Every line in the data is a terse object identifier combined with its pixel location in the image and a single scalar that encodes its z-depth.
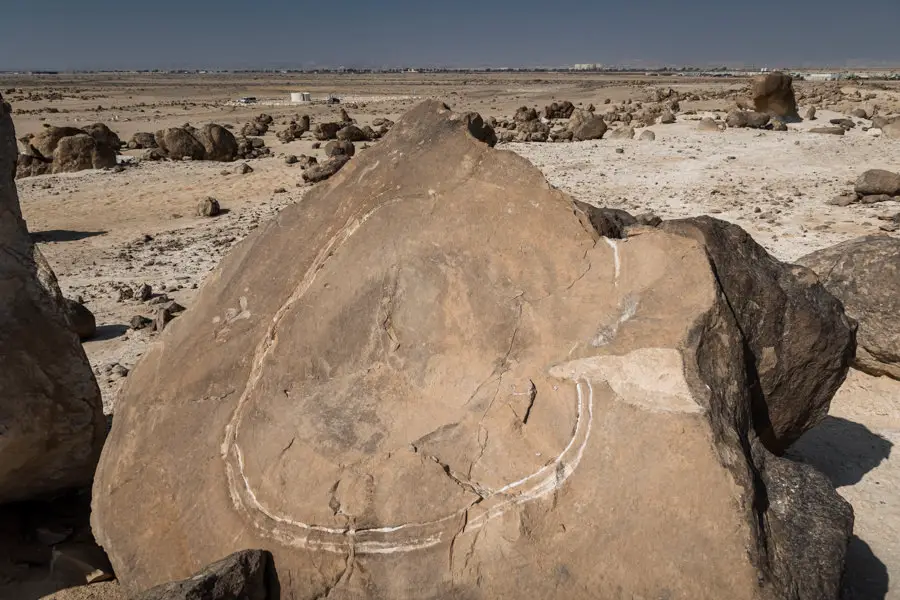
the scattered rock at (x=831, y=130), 15.68
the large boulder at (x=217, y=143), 15.43
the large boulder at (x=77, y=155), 13.86
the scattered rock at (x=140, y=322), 6.18
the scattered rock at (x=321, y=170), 11.84
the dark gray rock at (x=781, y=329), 2.98
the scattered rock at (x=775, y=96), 18.25
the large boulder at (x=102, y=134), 15.82
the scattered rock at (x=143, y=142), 17.42
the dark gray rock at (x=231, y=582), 2.22
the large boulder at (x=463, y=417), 2.16
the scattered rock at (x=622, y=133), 16.64
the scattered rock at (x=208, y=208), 10.70
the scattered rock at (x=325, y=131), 18.45
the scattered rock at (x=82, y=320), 5.88
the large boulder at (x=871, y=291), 4.89
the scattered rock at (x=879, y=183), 9.23
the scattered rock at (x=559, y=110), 23.80
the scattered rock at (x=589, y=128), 17.03
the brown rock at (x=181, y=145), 15.38
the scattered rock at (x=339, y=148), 15.07
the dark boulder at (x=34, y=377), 3.04
